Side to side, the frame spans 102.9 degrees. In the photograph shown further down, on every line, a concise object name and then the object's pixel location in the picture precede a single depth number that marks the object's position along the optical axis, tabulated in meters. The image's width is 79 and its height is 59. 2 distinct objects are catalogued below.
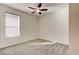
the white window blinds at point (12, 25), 2.09
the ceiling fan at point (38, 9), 2.13
